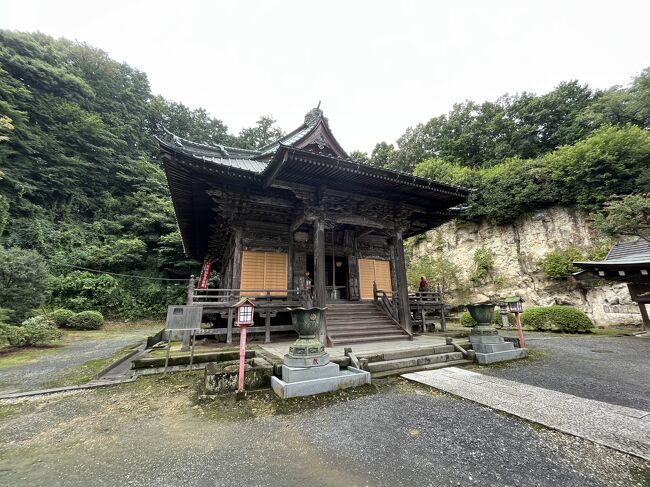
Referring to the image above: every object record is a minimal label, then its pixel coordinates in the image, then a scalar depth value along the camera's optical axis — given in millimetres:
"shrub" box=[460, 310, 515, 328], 14850
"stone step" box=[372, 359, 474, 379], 5117
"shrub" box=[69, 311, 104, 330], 16281
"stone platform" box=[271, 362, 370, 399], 4082
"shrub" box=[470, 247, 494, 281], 18844
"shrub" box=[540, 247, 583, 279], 15195
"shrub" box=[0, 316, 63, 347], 9373
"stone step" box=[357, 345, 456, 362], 5449
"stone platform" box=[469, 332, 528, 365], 5977
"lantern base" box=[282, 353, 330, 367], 4385
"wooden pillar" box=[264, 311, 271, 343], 7801
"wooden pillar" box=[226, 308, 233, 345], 7496
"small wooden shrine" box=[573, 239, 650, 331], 11094
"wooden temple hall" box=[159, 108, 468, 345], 7211
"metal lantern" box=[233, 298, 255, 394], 4198
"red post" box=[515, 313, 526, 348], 6911
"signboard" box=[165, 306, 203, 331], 5715
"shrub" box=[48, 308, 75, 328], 16047
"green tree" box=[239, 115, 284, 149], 41288
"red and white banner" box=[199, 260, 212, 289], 14588
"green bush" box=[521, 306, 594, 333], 11961
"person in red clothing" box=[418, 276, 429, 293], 12168
